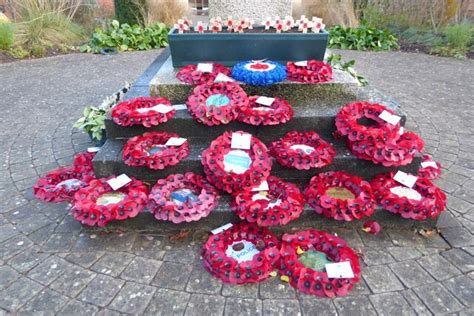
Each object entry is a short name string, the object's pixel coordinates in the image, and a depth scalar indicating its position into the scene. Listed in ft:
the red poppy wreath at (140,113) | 9.48
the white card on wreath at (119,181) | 8.84
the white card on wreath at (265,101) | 10.11
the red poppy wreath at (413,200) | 8.19
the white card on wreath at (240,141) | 8.95
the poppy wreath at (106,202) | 8.02
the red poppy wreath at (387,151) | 8.77
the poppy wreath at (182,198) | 8.02
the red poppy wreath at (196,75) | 10.99
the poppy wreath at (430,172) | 10.02
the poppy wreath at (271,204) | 7.89
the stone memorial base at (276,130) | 8.58
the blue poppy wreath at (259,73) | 10.41
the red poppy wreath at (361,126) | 8.96
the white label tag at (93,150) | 11.05
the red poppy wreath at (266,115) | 9.47
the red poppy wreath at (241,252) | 7.01
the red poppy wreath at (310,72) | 10.82
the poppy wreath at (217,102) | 9.50
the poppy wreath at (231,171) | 8.38
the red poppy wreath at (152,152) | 8.82
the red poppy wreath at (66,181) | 9.53
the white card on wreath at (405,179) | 8.96
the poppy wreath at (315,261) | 6.78
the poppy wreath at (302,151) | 8.77
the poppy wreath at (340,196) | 8.10
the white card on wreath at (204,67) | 11.30
